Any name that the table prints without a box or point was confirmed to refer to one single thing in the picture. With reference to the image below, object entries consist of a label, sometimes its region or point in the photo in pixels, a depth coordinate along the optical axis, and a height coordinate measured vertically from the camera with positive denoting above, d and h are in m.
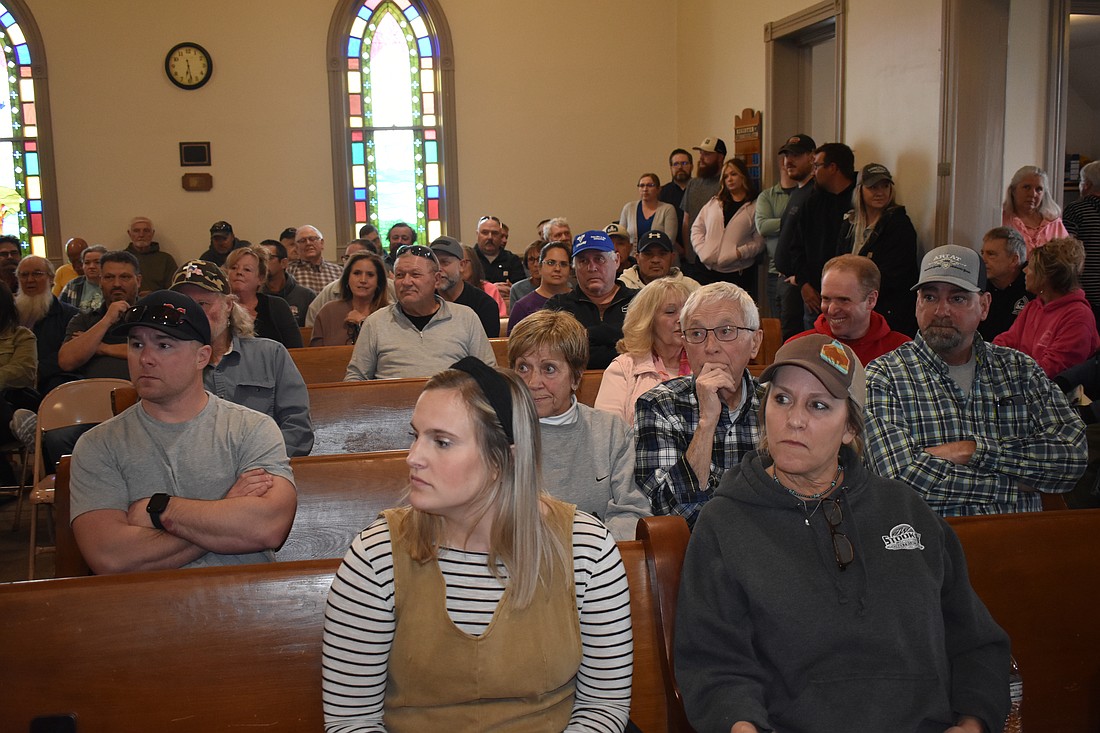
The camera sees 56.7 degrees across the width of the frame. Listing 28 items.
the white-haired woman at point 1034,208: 5.84 +0.07
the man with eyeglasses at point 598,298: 4.99 -0.35
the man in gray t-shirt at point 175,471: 2.38 -0.56
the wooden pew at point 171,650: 1.85 -0.76
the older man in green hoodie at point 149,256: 10.42 -0.17
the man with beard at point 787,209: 7.18 +0.12
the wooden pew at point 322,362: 5.04 -0.63
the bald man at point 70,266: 10.14 -0.25
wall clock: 10.59 +1.78
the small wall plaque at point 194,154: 10.70 +0.88
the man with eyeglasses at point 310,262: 8.87 -0.23
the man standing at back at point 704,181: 9.16 +0.41
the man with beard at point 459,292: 6.02 -0.36
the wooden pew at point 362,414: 3.98 -0.70
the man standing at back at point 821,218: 6.73 +0.04
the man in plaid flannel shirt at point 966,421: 2.78 -0.56
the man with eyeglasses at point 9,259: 8.72 -0.15
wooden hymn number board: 8.62 +0.73
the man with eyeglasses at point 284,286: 7.19 -0.35
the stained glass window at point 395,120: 11.05 +1.24
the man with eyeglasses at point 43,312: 6.25 -0.45
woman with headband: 1.73 -0.63
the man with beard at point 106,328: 5.15 -0.46
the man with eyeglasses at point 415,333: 4.73 -0.47
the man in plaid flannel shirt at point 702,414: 2.68 -0.51
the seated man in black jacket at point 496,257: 9.48 -0.24
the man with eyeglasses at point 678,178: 9.66 +0.47
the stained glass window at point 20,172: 10.69 +0.74
